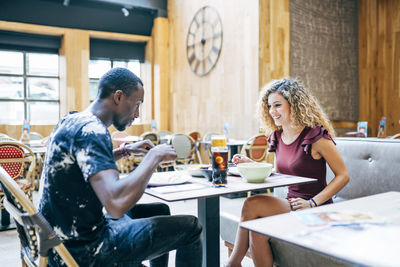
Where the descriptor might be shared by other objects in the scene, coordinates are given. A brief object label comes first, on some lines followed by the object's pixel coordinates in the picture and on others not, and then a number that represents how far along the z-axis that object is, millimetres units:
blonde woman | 1766
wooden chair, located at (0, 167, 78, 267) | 1093
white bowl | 1645
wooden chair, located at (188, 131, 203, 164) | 6511
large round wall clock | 6691
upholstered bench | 2119
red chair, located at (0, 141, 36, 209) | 3201
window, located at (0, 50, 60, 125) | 7262
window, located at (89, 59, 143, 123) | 8055
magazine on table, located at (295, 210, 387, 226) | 967
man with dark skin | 1154
